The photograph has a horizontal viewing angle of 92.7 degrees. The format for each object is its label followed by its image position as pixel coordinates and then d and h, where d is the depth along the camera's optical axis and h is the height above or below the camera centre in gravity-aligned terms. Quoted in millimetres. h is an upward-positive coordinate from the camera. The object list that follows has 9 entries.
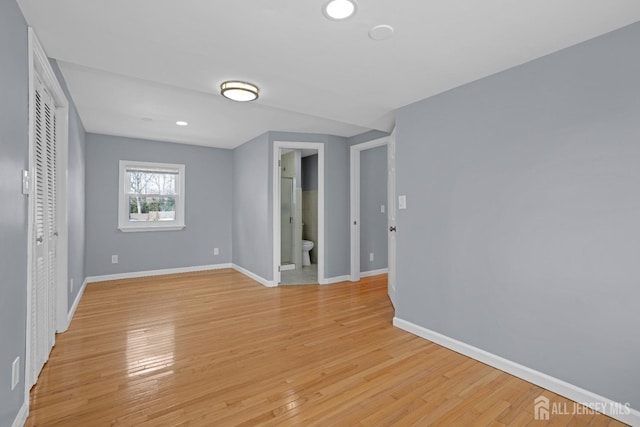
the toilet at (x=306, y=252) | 6141 -705
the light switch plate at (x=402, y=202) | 3021 +148
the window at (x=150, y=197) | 5020 +362
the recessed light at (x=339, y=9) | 1553 +1091
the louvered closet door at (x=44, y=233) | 2031 -119
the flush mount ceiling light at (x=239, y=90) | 2582 +1094
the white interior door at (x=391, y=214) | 3674 +35
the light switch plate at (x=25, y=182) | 1649 +196
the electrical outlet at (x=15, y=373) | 1504 -780
